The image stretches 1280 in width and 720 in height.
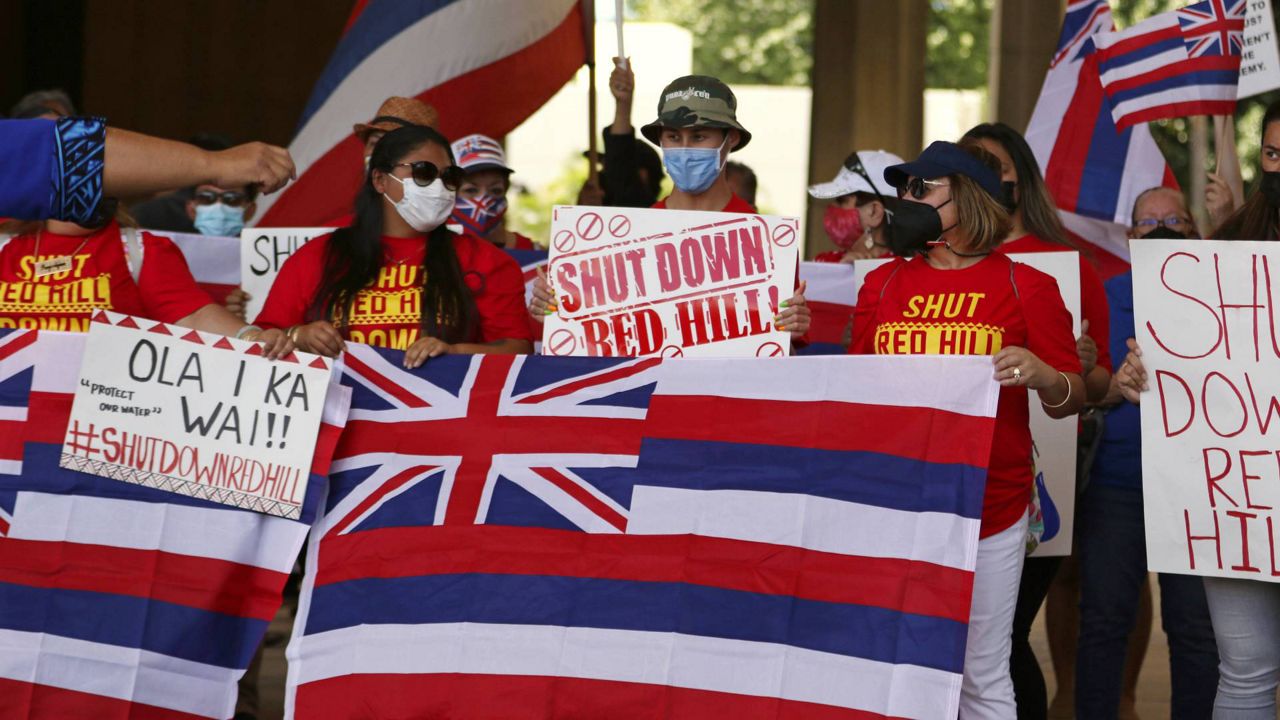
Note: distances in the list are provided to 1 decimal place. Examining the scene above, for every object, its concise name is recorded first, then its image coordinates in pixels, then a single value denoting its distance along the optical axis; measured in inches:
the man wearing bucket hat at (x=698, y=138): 397.7
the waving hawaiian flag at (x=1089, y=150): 548.4
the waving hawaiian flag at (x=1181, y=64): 468.4
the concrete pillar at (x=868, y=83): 1223.5
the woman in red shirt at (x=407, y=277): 373.4
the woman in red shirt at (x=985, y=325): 330.0
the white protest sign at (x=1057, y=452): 387.2
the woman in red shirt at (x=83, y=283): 383.2
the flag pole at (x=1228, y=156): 441.9
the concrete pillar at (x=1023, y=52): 957.2
